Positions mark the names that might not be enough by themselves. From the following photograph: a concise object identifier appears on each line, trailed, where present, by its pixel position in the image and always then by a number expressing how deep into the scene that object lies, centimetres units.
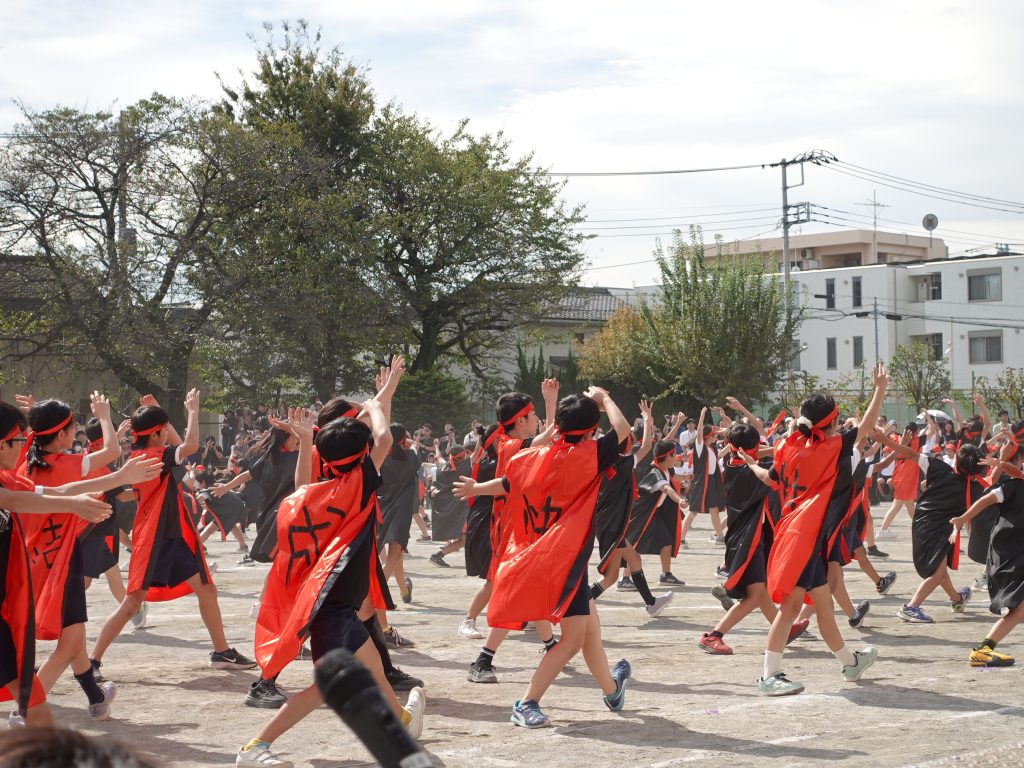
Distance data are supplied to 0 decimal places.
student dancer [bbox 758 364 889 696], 761
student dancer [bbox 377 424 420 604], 1184
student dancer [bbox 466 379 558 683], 788
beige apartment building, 7062
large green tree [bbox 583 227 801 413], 4169
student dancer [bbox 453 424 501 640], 1043
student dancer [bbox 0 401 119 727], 482
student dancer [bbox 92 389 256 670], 812
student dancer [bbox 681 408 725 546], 1939
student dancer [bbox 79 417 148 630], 960
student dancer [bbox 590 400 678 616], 1059
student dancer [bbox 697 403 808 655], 895
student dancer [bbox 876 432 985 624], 1063
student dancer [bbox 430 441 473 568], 1902
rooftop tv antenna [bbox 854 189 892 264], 6974
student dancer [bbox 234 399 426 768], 568
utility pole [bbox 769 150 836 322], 4806
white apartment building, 5522
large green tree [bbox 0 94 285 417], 2758
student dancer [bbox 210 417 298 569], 1174
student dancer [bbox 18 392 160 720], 647
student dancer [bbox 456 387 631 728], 670
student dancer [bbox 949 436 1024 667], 827
